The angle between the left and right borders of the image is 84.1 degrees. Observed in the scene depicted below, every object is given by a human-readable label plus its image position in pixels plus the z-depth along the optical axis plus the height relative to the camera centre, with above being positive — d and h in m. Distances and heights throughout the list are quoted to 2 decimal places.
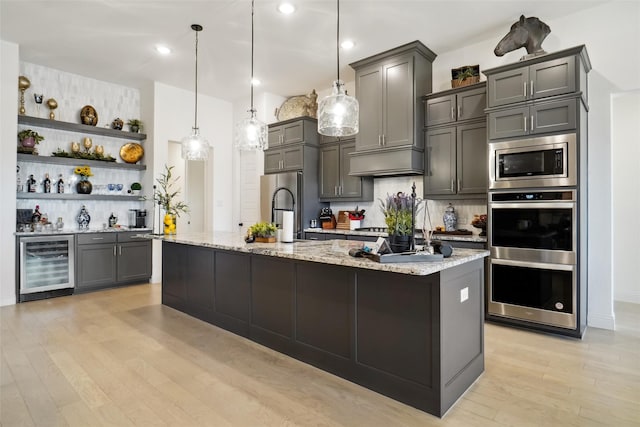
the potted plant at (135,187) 5.89 +0.42
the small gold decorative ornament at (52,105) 5.17 +1.57
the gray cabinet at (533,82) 3.27 +1.27
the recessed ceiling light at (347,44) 4.34 +2.08
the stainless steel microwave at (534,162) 3.25 +0.48
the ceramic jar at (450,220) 4.43 -0.10
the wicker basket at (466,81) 4.12 +1.54
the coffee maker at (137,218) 5.84 -0.09
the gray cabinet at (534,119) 3.26 +0.91
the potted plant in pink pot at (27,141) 4.79 +0.97
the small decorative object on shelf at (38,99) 5.08 +1.62
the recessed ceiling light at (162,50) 4.56 +2.13
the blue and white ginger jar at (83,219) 5.40 -0.10
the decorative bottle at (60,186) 5.24 +0.39
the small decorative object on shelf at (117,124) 5.75 +1.44
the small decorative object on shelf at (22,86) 4.81 +1.73
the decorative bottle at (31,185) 4.94 +0.38
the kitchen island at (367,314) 2.06 -0.71
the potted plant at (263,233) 3.24 -0.19
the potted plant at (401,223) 2.22 -0.07
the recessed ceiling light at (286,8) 3.57 +2.09
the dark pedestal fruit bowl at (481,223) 4.04 -0.12
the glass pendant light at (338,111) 2.81 +0.82
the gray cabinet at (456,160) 4.01 +0.62
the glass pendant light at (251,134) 3.45 +0.77
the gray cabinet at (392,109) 4.38 +1.33
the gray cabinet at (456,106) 4.00 +1.26
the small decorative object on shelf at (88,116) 5.47 +1.50
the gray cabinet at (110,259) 5.07 -0.71
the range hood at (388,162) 4.38 +0.66
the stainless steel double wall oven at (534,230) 3.24 -0.17
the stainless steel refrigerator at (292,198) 5.49 +0.22
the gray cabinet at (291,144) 5.59 +1.11
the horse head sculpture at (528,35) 3.53 +1.79
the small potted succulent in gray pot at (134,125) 5.92 +1.46
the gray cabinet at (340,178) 5.26 +0.52
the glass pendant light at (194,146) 4.03 +0.75
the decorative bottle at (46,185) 5.12 +0.40
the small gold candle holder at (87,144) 5.48 +1.07
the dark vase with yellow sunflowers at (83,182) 5.37 +0.46
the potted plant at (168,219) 4.27 -0.08
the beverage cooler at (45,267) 4.56 -0.73
